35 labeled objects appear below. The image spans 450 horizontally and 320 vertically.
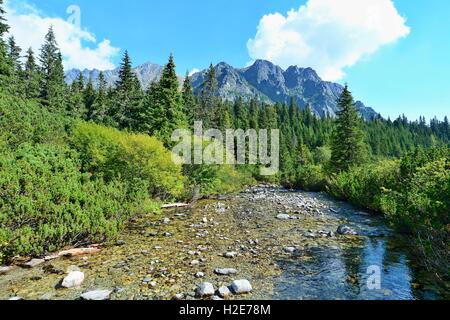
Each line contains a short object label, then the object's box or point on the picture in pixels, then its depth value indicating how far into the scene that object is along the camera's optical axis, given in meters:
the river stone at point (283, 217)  18.17
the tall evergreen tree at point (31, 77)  45.29
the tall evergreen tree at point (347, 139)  36.62
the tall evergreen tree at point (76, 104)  46.64
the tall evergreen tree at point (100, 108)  44.94
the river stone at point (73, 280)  8.16
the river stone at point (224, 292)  7.55
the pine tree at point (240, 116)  80.41
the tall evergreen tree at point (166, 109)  33.53
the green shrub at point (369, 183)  19.80
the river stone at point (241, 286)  7.79
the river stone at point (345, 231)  14.26
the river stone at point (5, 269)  9.07
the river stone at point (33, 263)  9.62
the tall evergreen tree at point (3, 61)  32.69
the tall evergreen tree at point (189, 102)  51.38
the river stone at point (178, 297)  7.42
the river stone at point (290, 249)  11.48
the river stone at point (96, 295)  7.37
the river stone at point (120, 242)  12.27
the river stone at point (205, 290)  7.62
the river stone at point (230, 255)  10.75
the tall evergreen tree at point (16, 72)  38.78
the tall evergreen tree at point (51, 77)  45.43
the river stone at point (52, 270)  9.17
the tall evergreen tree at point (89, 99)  49.91
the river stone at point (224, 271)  9.08
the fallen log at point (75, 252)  10.47
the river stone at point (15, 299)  7.28
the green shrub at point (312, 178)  40.23
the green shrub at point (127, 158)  19.28
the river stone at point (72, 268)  9.34
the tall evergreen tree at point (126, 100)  43.69
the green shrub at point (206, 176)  26.01
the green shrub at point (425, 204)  8.43
